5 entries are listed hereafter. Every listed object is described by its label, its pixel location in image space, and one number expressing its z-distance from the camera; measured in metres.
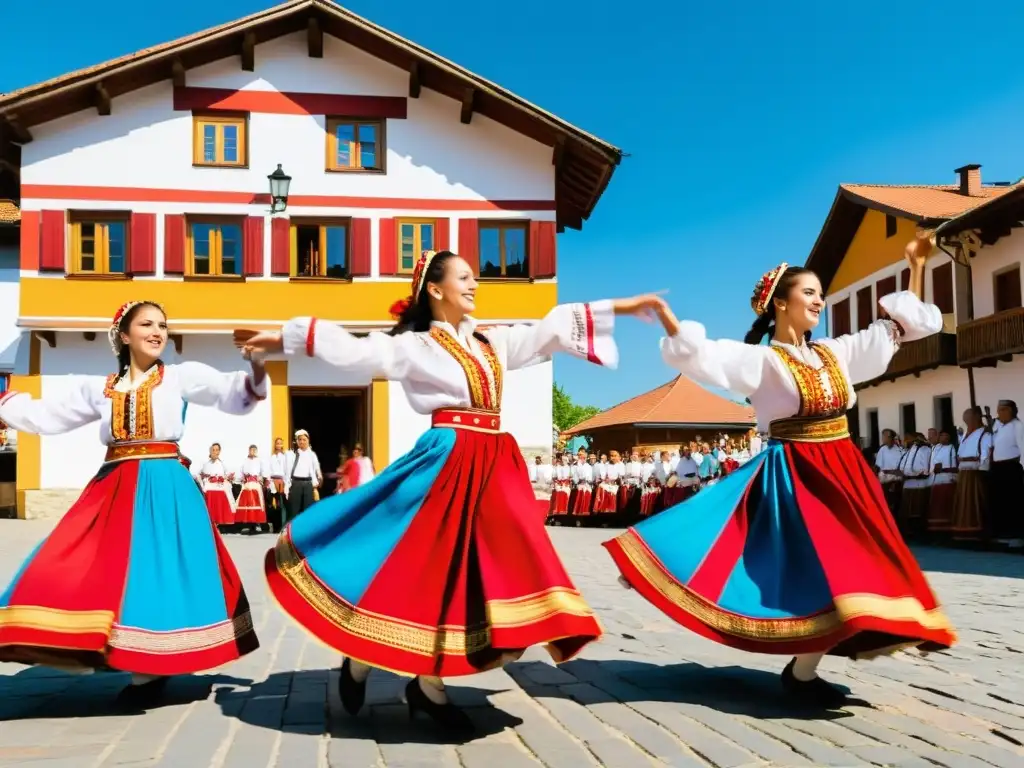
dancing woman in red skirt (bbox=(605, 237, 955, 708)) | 4.27
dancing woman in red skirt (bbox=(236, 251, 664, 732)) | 3.94
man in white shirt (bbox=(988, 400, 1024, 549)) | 14.34
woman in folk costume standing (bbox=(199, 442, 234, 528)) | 18.88
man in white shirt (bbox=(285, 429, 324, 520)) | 17.55
